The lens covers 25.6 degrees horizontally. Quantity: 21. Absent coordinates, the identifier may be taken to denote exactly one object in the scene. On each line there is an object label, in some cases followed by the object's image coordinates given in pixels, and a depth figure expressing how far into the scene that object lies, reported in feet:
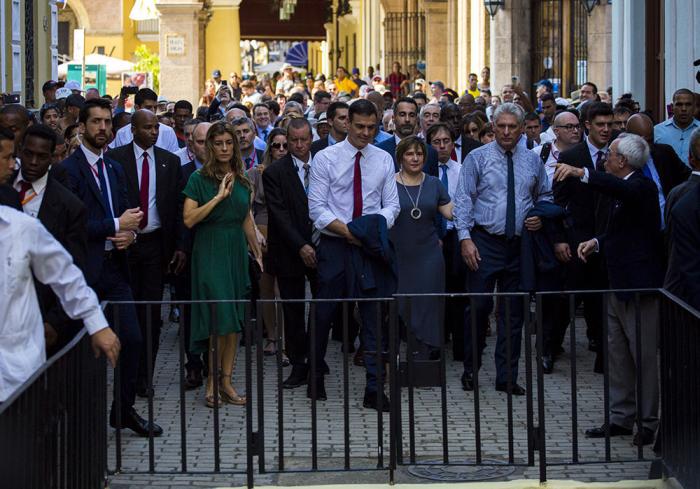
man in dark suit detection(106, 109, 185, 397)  34.42
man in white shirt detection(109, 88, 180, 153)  47.84
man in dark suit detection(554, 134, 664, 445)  28.09
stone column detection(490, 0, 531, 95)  93.61
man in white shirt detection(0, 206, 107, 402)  20.84
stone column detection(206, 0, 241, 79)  146.92
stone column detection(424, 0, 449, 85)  132.87
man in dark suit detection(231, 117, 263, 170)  42.68
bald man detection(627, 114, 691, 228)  38.83
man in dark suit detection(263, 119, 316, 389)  35.91
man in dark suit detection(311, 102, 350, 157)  42.65
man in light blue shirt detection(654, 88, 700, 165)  43.98
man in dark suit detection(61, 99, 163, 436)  29.45
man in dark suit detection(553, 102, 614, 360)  36.47
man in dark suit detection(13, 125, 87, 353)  25.44
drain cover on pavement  26.84
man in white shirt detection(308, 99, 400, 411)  33.81
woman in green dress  33.32
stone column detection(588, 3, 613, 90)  87.15
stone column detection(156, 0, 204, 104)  131.47
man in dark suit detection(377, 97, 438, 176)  42.09
